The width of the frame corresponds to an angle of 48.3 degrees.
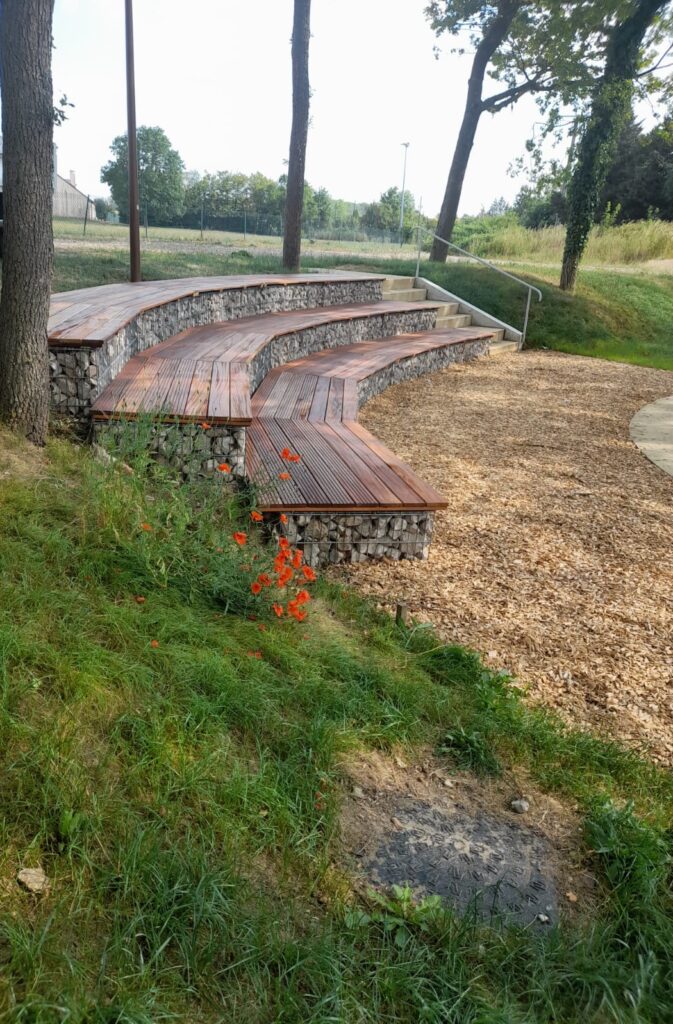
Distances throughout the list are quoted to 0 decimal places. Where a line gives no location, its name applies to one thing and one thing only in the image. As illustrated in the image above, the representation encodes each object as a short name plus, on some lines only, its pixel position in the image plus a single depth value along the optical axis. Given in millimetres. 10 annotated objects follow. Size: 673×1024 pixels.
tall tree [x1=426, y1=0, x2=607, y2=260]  13336
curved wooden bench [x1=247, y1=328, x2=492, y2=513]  3732
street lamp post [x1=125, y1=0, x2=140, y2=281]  7207
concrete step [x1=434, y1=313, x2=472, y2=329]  11242
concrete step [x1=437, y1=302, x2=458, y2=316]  11430
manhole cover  1885
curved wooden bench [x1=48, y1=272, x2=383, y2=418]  3879
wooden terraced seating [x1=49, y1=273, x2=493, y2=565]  3730
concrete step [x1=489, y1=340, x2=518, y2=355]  11052
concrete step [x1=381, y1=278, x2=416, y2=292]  11670
